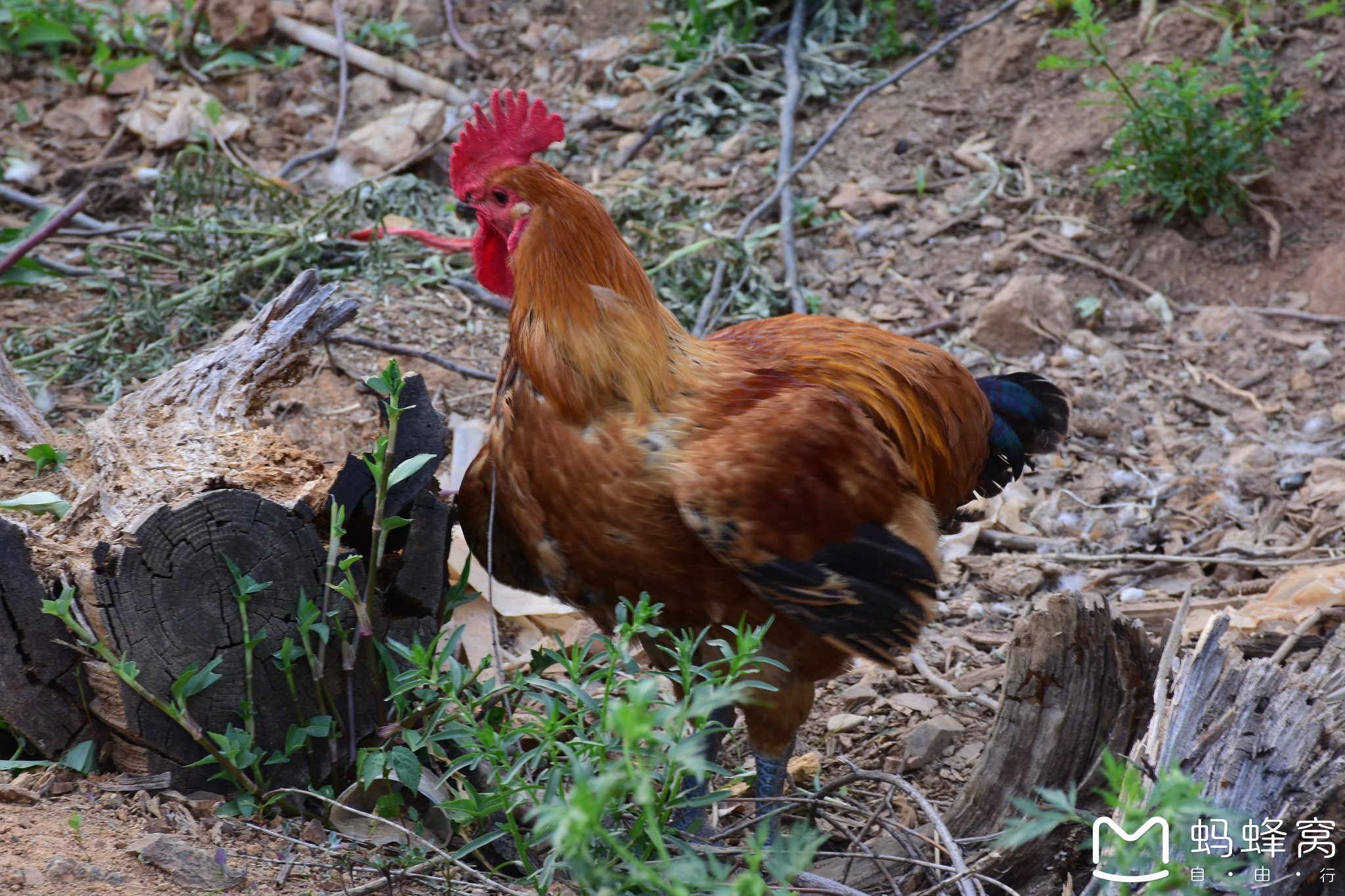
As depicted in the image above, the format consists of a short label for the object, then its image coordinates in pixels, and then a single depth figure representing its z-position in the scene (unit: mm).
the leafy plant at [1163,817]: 1503
